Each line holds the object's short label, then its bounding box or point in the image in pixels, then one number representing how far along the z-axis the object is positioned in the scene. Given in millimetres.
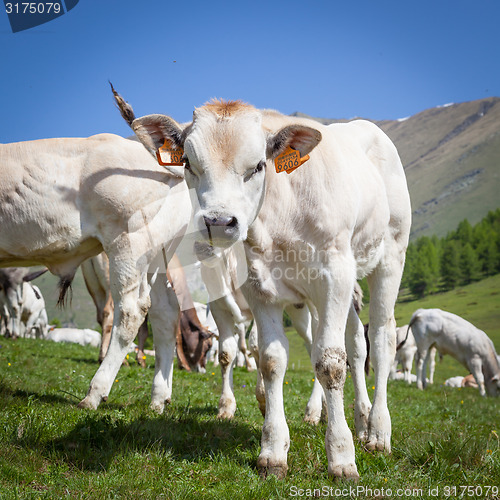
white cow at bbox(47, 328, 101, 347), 31297
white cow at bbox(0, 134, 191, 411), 5957
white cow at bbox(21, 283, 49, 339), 22703
